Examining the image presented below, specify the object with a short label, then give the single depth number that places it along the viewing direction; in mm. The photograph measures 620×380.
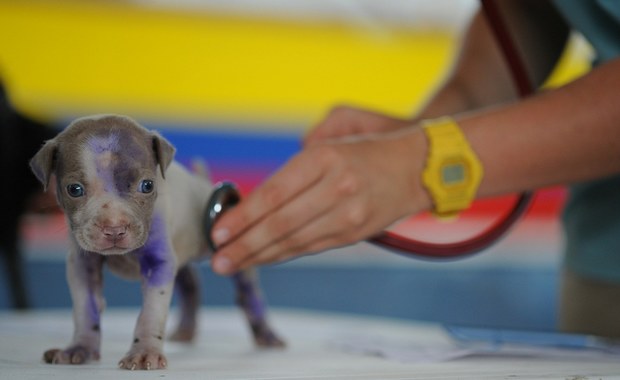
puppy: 909
